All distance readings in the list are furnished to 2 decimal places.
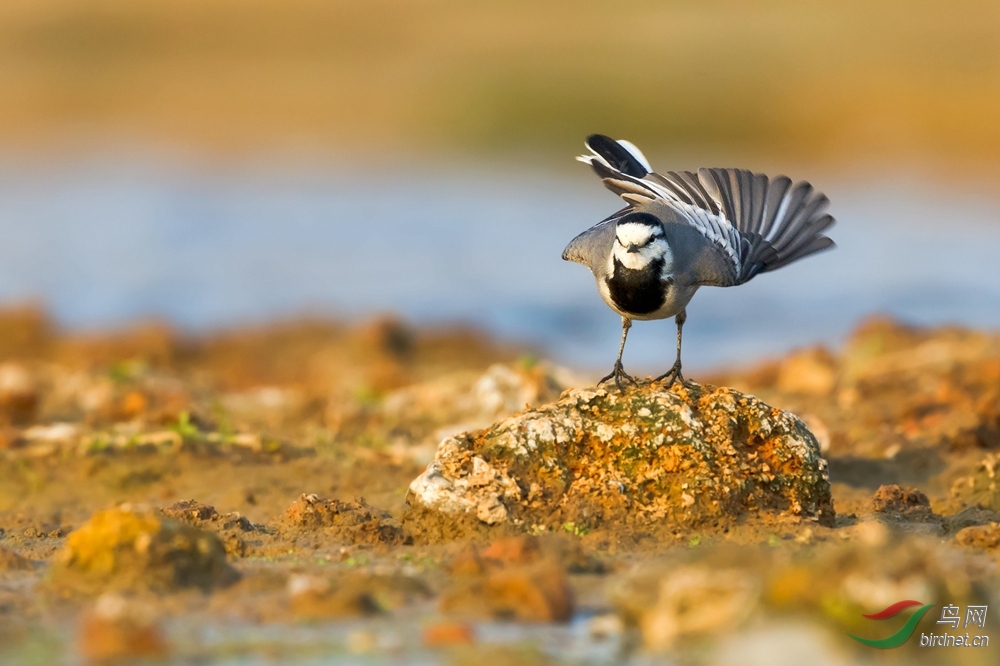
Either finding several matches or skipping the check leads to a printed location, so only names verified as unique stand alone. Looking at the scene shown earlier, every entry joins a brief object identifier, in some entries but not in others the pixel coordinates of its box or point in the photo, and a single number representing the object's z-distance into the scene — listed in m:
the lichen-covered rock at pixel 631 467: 10.60
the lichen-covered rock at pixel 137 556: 8.88
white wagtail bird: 12.17
